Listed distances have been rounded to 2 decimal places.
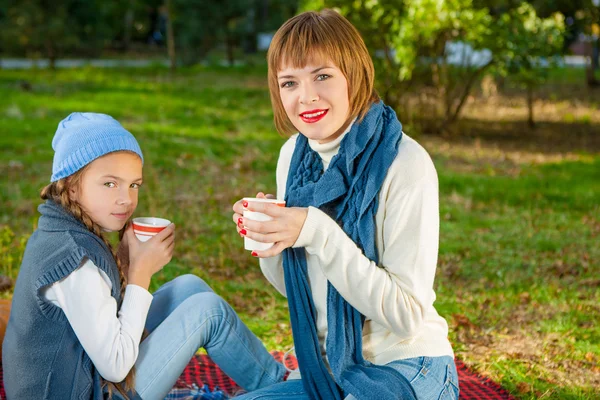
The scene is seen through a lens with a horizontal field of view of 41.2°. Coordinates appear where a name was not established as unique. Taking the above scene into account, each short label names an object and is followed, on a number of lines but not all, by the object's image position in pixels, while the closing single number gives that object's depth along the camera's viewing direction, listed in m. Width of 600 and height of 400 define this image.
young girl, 2.61
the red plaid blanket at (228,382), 3.62
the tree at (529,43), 9.49
